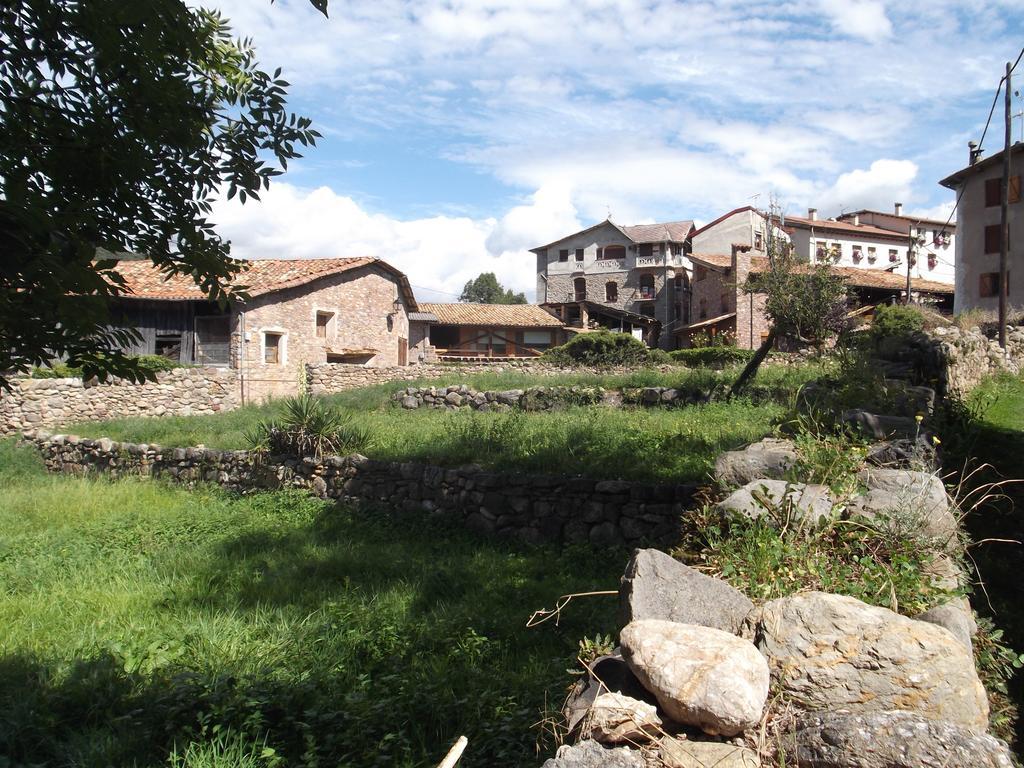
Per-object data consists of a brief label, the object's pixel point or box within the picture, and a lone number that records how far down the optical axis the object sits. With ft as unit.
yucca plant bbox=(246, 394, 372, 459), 38.83
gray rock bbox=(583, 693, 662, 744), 7.87
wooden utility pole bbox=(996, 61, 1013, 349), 66.64
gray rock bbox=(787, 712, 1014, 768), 6.81
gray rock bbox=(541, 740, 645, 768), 7.29
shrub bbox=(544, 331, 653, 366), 82.89
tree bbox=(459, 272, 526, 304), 321.05
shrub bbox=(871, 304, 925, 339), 55.72
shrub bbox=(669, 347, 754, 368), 88.43
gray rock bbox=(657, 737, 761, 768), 7.52
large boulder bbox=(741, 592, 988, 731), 8.27
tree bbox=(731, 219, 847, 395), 103.09
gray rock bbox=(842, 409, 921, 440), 19.91
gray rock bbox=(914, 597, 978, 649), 10.09
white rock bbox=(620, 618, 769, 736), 7.77
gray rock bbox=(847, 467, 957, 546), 13.00
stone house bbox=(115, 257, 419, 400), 82.99
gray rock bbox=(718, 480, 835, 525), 13.23
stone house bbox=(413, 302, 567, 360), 150.20
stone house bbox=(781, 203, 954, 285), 170.30
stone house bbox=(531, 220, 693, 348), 167.32
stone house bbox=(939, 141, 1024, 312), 103.64
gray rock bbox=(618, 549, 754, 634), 9.87
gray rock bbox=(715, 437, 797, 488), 16.88
